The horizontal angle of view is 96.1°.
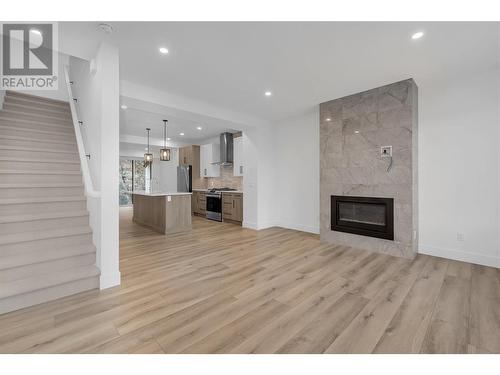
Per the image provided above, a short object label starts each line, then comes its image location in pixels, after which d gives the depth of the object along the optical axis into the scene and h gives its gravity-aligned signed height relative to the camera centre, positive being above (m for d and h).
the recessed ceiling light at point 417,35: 2.29 +1.57
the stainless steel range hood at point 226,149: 6.94 +1.15
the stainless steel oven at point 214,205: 6.61 -0.58
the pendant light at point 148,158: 6.02 +0.76
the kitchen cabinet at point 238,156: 6.67 +0.90
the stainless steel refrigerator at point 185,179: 7.98 +0.26
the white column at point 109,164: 2.41 +0.24
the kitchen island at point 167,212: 4.95 -0.59
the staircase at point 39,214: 2.13 -0.33
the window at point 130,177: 10.55 +0.44
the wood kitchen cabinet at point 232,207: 6.05 -0.57
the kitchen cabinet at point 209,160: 7.48 +0.90
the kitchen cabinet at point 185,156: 8.15 +1.13
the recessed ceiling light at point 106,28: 2.16 +1.55
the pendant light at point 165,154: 5.57 +0.80
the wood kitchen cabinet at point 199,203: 7.35 -0.55
